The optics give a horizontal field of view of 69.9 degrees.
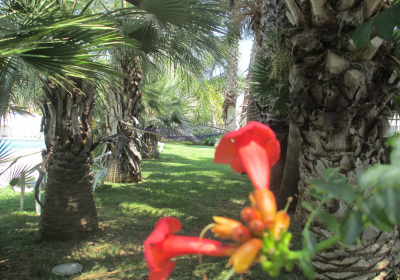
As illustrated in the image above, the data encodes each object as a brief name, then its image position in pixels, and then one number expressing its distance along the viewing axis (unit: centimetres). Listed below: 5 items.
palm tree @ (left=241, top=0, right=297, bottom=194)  352
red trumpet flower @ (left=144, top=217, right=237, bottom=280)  44
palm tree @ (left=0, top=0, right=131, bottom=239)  355
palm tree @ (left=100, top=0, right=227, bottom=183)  348
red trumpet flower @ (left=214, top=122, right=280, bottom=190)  50
